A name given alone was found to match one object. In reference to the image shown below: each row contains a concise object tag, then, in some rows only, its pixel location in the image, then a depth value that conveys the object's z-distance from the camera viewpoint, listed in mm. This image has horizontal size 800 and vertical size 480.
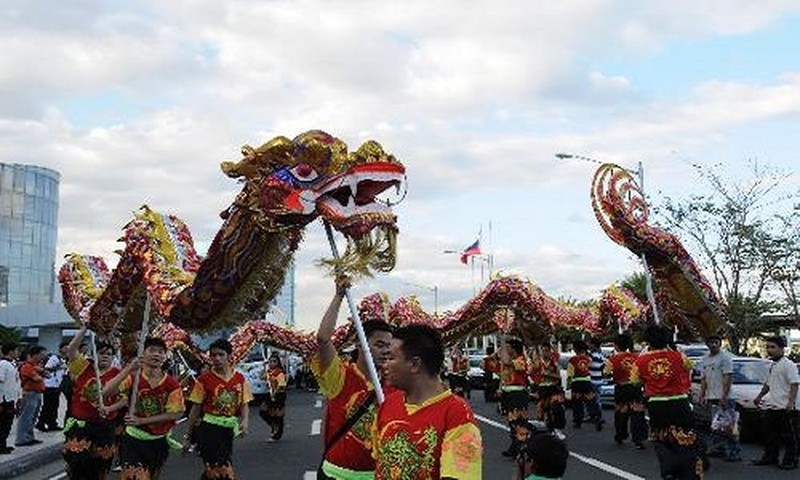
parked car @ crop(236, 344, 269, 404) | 27391
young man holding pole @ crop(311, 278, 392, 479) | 5496
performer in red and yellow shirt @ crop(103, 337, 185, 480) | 8242
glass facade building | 77375
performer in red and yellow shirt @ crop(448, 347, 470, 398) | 27719
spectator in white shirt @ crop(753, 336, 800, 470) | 12602
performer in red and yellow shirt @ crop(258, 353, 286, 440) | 17797
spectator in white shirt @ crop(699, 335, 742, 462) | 12898
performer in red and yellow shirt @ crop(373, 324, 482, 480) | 3967
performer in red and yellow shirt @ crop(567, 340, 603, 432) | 18188
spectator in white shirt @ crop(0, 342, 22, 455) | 14438
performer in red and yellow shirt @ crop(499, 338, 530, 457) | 13377
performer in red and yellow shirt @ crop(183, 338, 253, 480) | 8977
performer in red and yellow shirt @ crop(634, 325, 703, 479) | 9125
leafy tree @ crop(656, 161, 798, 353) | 34344
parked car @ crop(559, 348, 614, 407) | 23109
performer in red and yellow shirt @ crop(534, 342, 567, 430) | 16797
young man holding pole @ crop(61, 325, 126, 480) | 8906
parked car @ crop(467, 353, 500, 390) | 35281
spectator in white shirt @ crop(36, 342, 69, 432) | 18000
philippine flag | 41688
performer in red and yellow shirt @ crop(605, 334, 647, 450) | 14891
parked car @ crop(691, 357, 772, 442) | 15125
